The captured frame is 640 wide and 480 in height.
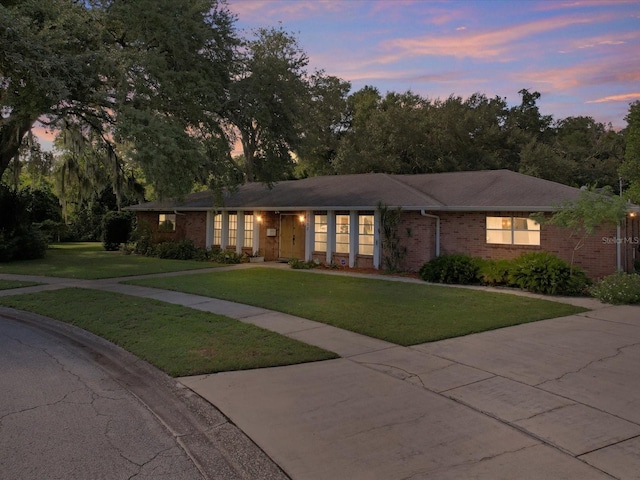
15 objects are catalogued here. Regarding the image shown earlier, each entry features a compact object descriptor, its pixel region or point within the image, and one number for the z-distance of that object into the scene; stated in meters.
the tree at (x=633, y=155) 20.22
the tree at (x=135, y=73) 12.91
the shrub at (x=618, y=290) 11.45
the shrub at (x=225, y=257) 21.05
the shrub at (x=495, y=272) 13.84
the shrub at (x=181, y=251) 22.77
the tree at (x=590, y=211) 12.16
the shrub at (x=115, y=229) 29.00
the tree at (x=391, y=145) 31.50
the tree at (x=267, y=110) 17.28
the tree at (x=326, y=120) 39.34
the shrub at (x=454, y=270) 14.46
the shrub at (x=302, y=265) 18.83
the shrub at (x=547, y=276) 12.52
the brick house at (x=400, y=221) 15.11
